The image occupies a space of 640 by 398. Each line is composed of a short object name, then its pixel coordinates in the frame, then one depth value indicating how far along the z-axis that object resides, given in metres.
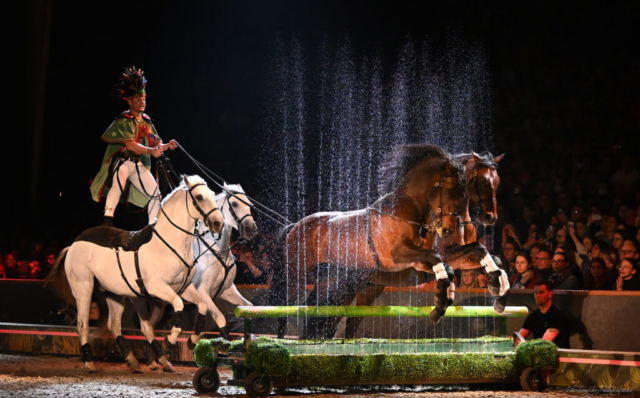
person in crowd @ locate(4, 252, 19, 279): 22.34
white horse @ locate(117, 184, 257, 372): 14.75
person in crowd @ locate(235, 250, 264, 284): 19.64
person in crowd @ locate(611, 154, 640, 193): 18.44
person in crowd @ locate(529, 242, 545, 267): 15.32
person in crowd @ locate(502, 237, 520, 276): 16.89
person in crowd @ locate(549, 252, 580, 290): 14.45
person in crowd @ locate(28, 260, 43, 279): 21.84
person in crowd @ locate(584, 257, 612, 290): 14.15
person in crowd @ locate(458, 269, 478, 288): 16.49
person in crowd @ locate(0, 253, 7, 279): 22.48
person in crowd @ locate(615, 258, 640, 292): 13.50
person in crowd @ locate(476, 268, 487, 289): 16.54
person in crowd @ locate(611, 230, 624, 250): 15.16
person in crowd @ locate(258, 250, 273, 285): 20.00
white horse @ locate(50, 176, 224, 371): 13.75
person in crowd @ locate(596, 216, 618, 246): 16.21
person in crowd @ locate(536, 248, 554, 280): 14.91
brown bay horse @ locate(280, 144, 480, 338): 12.64
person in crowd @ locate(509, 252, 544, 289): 14.92
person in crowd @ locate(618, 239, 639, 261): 14.02
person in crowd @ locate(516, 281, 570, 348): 13.27
